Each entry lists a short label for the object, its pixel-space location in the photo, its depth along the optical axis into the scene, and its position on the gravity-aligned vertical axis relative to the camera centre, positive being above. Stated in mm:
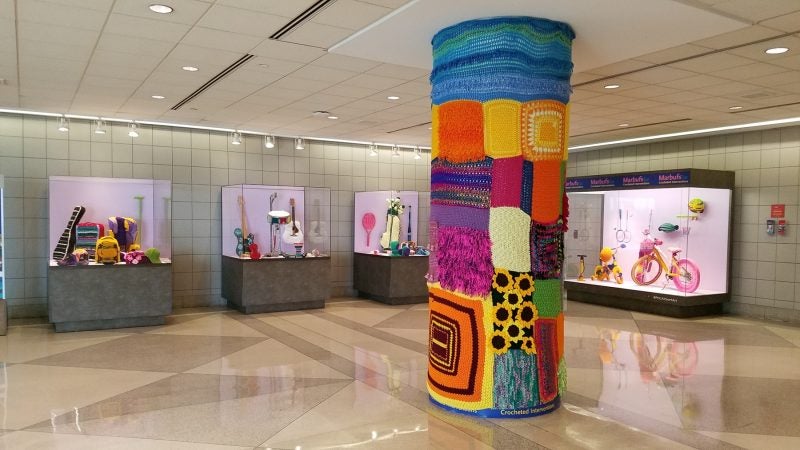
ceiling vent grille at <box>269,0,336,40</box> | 4219 +1424
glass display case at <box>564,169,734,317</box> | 9508 -531
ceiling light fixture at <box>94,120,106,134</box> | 8930 +1136
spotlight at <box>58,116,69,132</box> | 8520 +1114
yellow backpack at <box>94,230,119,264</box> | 8102 -668
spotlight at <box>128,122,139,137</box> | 8937 +1142
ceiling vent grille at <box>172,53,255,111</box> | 5664 +1357
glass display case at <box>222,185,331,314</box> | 9516 -627
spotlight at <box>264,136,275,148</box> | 9828 +1064
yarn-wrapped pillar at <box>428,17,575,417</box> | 4375 +5
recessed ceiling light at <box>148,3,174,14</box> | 4242 +1414
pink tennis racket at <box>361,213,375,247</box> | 11344 -312
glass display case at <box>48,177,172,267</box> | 8453 -215
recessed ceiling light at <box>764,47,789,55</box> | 5184 +1440
